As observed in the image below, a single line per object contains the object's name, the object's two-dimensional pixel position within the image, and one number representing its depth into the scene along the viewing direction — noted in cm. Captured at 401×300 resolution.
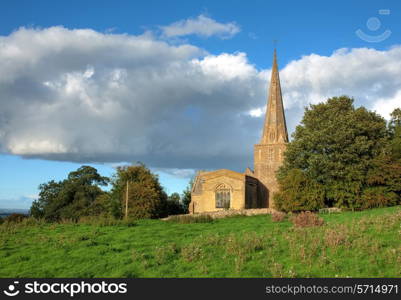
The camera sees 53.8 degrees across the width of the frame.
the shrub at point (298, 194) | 3781
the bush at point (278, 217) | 2589
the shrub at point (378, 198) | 3575
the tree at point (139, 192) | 3894
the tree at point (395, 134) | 3752
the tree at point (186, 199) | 6887
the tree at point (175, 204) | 5945
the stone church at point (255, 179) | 5375
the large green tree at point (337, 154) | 3722
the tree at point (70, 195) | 5622
